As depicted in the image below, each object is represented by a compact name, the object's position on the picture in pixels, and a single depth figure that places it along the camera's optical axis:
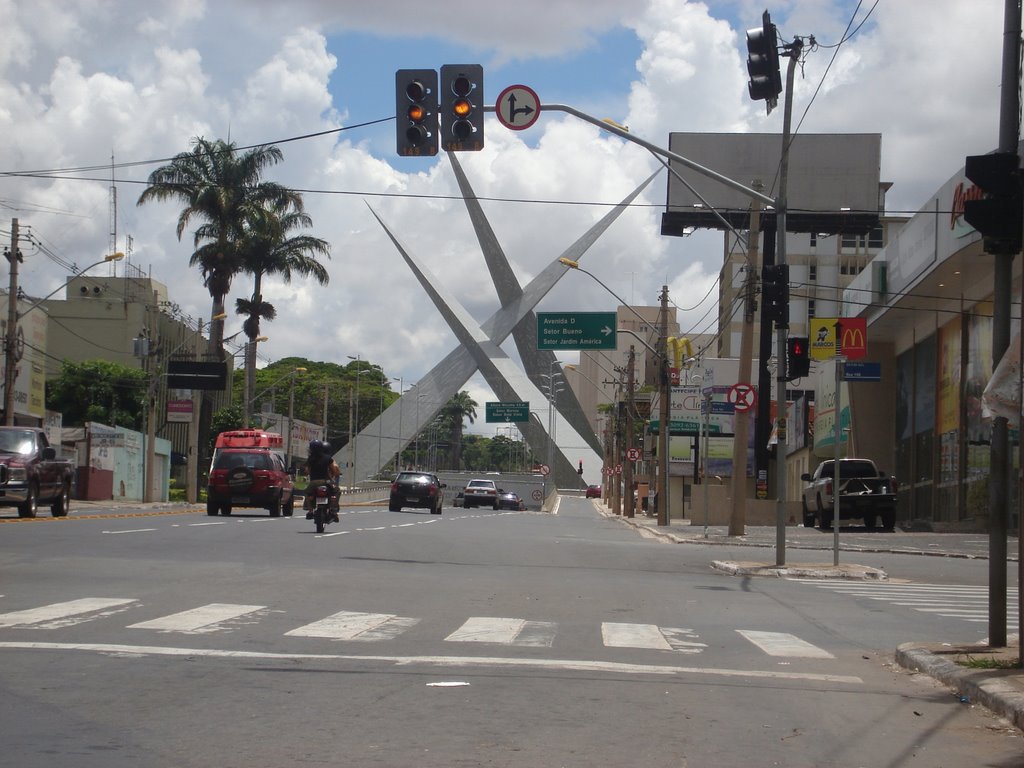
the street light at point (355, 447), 91.06
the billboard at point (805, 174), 65.00
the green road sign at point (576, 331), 51.72
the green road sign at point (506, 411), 91.31
